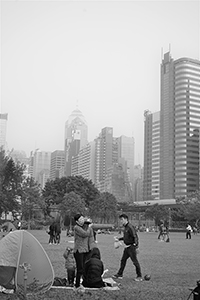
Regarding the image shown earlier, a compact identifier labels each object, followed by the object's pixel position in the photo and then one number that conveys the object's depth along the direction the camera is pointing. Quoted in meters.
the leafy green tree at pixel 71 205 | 67.81
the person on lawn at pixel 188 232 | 40.84
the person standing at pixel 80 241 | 9.22
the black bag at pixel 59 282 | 9.24
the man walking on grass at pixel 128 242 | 11.08
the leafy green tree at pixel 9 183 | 52.94
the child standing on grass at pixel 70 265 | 9.80
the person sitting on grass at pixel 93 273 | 8.83
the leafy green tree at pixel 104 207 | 78.56
